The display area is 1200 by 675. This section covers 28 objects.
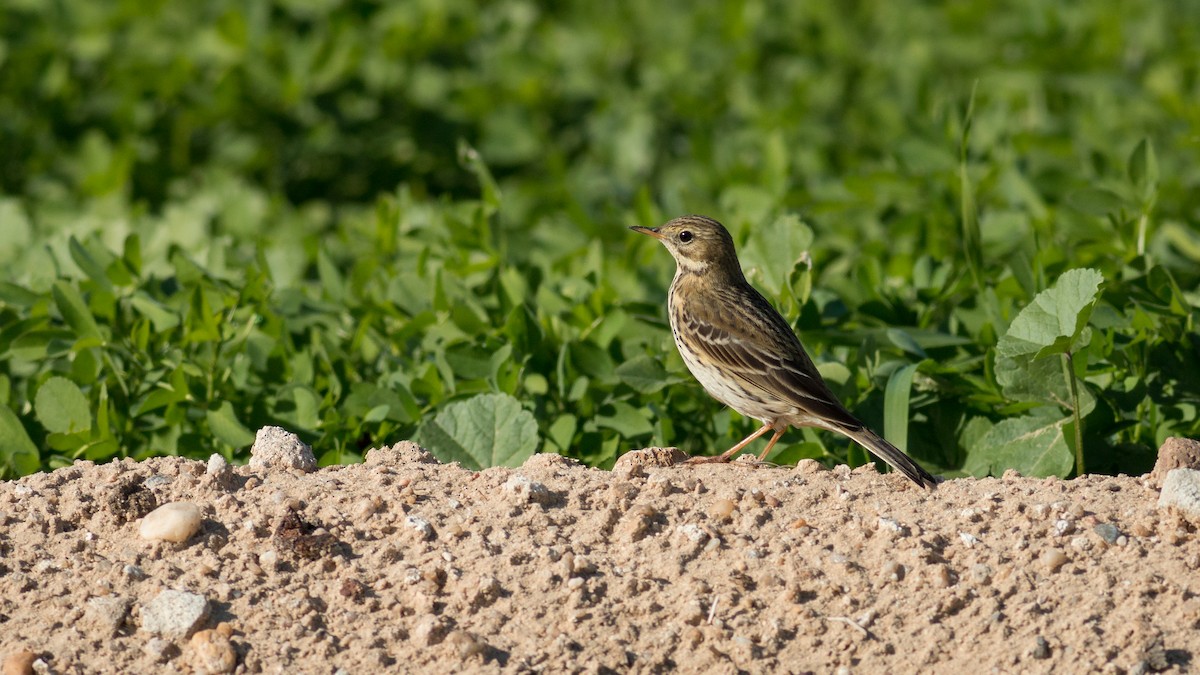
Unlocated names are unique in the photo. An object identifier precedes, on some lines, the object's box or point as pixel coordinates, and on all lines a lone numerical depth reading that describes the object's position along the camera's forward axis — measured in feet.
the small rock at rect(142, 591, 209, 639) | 23.32
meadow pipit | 32.01
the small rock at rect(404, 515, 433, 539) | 25.59
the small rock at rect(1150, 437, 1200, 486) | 27.20
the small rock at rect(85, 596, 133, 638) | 23.41
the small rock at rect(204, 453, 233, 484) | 27.09
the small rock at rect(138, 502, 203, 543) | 25.32
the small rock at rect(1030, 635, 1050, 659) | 22.97
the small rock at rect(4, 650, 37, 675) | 22.56
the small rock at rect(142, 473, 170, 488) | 27.02
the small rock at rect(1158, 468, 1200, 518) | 25.64
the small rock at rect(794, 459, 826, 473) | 28.66
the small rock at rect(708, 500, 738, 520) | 26.27
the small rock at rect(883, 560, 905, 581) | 24.57
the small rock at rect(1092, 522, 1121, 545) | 25.26
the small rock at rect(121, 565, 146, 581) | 24.39
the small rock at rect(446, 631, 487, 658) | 22.95
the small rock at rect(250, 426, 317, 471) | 28.68
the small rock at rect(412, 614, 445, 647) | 23.29
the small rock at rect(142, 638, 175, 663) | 23.00
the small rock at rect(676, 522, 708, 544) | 25.50
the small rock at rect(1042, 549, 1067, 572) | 24.68
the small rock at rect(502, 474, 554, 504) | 26.61
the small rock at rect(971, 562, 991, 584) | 24.47
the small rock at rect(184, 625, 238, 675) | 22.75
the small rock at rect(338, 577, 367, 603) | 24.16
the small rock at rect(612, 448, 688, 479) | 28.02
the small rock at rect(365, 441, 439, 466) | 28.78
